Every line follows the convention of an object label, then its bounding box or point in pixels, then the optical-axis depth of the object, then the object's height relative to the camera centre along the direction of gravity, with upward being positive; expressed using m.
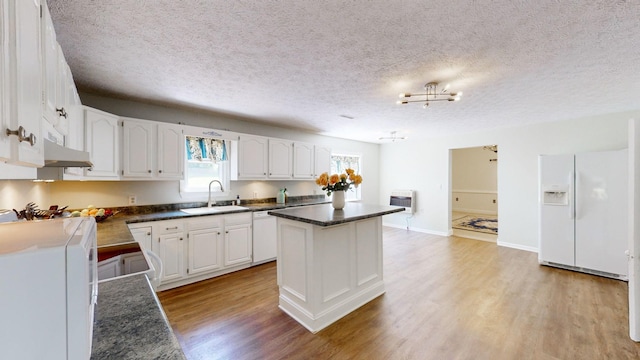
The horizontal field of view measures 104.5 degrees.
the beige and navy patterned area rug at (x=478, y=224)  6.13 -1.21
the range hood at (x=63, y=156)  1.04 +0.11
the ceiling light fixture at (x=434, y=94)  2.67 +1.00
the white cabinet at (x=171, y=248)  2.91 -0.81
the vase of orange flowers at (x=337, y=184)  2.80 -0.05
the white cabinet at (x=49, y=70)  1.10 +0.53
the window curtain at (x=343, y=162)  6.14 +0.44
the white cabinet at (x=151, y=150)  2.95 +0.38
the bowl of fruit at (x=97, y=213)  2.43 -0.34
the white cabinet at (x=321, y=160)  5.05 +0.41
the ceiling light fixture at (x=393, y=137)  5.62 +0.98
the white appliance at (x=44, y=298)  0.49 -0.25
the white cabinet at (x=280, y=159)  4.32 +0.38
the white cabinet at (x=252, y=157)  3.93 +0.37
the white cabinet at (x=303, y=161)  4.67 +0.37
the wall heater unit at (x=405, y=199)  6.20 -0.50
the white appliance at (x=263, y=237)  3.77 -0.90
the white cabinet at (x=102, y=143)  2.53 +0.40
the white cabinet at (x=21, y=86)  0.69 +0.30
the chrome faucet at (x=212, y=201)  3.78 -0.33
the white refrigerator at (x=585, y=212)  3.28 -0.47
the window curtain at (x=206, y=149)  3.67 +0.47
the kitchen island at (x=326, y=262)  2.25 -0.82
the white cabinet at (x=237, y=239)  3.45 -0.85
